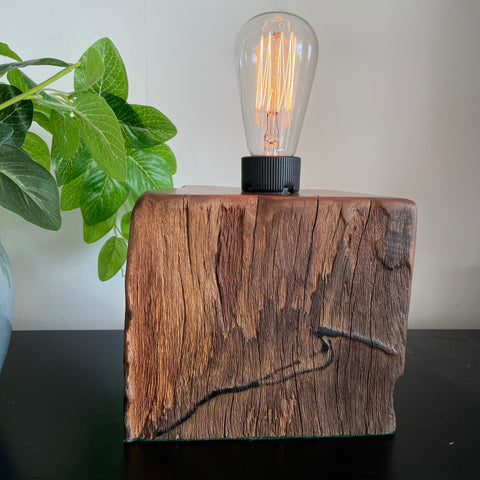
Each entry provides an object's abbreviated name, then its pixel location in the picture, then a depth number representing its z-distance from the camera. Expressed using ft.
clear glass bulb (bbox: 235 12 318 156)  2.18
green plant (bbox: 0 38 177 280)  1.37
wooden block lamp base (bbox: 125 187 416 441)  1.56
